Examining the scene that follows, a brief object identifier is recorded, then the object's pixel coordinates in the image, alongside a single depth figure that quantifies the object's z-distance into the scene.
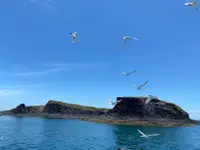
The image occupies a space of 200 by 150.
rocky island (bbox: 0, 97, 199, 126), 90.39
